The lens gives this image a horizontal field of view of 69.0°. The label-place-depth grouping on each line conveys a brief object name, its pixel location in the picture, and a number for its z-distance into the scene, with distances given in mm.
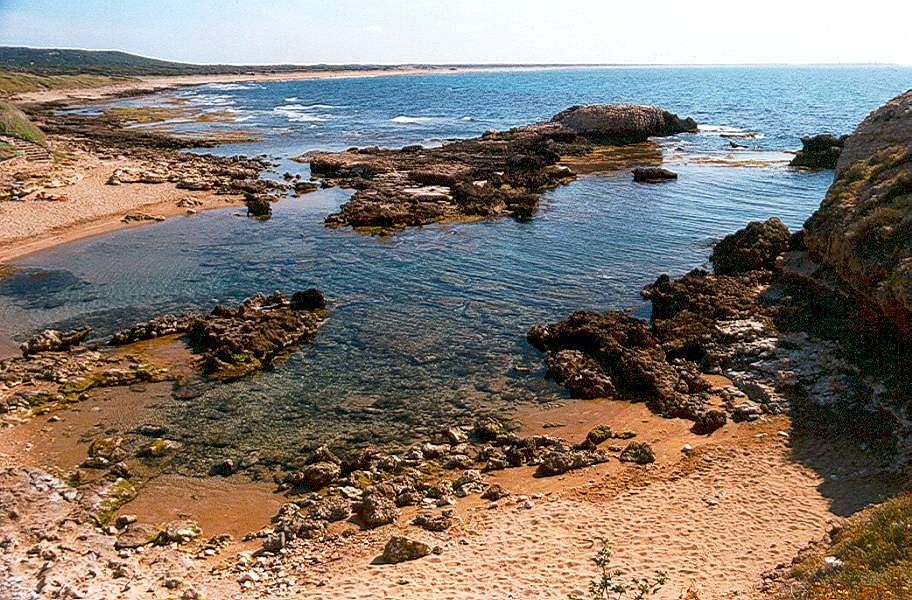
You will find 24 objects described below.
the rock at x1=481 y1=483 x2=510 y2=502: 14094
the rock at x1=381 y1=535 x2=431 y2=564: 11836
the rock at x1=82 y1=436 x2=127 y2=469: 15375
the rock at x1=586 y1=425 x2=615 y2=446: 16328
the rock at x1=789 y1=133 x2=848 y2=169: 53844
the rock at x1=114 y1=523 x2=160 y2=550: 12656
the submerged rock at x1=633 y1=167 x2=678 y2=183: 48938
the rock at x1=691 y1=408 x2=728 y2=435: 16500
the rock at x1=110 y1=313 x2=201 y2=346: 21938
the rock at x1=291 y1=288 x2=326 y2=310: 24750
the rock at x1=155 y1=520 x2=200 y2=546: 12805
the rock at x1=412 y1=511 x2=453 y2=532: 12992
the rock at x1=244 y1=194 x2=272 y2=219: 39188
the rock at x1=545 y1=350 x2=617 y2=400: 18672
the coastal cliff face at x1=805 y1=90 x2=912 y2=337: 17922
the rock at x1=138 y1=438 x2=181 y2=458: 15945
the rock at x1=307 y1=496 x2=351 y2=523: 13539
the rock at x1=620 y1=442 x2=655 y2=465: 15250
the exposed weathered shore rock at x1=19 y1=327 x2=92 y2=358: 20891
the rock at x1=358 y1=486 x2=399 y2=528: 13266
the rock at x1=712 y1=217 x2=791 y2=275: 26797
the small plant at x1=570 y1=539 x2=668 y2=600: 9734
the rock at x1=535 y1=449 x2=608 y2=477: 15055
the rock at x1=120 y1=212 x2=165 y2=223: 37062
